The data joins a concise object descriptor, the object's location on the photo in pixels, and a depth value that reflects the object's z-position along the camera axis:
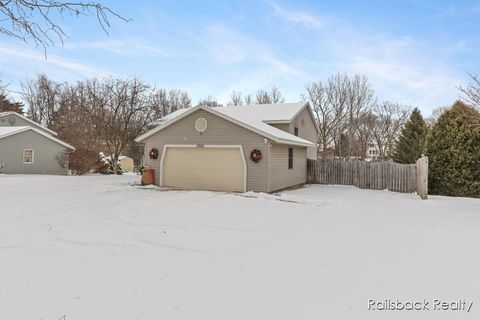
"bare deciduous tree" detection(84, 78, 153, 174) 22.41
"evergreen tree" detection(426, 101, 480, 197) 11.74
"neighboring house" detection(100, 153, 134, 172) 33.21
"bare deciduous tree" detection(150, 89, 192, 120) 39.12
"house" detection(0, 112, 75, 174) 19.42
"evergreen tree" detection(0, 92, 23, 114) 29.16
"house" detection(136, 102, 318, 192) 11.48
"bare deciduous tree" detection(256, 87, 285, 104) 37.19
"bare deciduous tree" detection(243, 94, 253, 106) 39.08
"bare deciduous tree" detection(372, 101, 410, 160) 33.25
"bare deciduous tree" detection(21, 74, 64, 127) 34.59
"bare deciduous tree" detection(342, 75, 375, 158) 31.11
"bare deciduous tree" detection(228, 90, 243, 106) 39.50
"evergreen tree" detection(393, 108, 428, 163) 20.12
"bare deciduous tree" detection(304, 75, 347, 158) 31.03
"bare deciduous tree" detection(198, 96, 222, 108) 40.78
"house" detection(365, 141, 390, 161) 33.69
